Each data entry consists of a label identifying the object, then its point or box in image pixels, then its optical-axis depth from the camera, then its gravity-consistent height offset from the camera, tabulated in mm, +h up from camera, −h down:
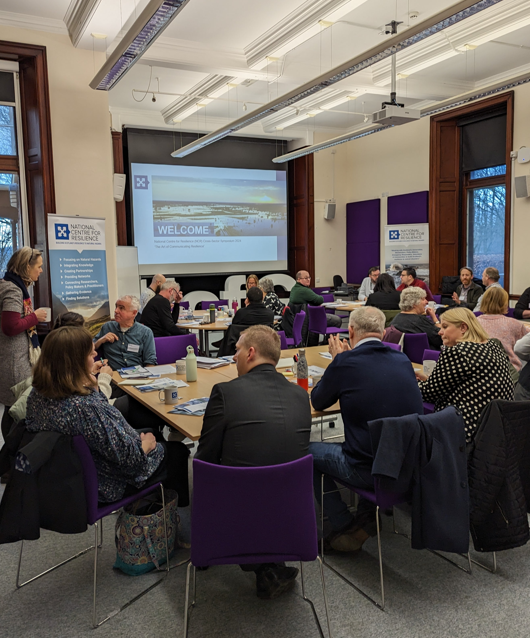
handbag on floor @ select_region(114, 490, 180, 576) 2730 -1385
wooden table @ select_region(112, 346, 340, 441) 2747 -785
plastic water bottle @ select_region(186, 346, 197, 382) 3654 -688
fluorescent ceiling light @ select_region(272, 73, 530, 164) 6521 +2084
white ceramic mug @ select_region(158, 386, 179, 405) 3113 -742
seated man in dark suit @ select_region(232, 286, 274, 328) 5801 -521
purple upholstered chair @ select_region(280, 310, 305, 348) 7160 -848
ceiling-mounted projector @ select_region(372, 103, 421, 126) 6418 +1737
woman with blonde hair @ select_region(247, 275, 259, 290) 8422 -260
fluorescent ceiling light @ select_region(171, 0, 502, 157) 4297 +1965
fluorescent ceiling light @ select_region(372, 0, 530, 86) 6316 +2836
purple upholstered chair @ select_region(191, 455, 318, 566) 1924 -908
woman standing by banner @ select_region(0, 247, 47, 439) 3977 -384
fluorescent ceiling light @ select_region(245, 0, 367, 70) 5977 +2810
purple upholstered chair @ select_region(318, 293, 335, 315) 9885 -647
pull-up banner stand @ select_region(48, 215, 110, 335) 6258 +2
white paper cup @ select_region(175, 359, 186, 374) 3863 -710
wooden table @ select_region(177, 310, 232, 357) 6729 -762
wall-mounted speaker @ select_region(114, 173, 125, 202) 9109 +1392
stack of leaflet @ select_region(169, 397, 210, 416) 2938 -785
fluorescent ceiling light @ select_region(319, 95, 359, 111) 9156 +2823
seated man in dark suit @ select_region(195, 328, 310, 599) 2215 -649
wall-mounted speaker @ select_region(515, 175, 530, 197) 8359 +1121
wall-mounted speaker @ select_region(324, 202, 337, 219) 12453 +1205
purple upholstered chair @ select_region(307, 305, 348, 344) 7719 -811
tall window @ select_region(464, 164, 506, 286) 9477 +754
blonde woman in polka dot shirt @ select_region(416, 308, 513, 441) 2814 -627
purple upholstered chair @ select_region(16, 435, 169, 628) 2271 -1042
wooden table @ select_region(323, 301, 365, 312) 8366 -686
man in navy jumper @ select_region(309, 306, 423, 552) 2602 -677
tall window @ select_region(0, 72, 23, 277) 6434 +1121
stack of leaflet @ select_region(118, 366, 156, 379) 3820 -761
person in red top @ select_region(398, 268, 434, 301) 8109 -268
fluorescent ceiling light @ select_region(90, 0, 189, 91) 4184 +1973
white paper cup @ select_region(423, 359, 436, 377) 3538 -692
